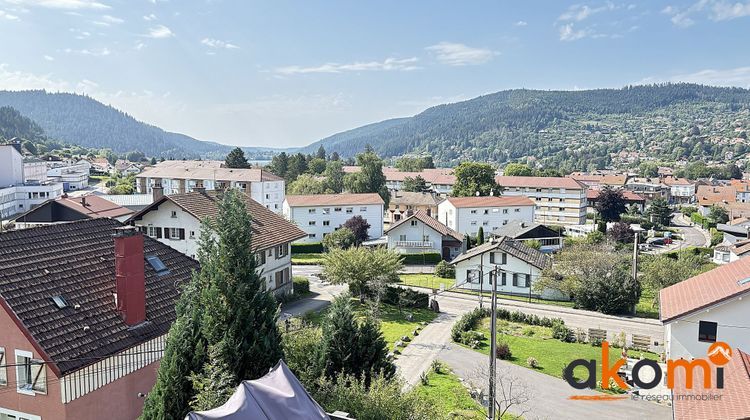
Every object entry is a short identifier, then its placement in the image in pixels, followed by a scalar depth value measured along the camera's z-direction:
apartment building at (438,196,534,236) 70.75
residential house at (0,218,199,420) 15.02
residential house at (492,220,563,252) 58.25
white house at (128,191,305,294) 33.91
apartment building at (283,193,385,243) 67.19
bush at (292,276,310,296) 39.50
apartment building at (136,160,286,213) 76.44
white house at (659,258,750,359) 23.25
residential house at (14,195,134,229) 47.25
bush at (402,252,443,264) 56.59
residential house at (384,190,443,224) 85.06
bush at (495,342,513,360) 26.64
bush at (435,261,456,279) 50.16
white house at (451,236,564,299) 42.59
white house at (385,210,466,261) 58.81
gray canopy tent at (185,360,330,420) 9.38
